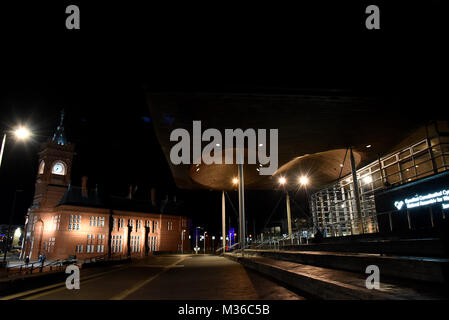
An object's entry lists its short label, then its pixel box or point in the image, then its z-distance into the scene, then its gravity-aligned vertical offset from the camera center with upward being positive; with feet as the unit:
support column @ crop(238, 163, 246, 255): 69.09 +4.98
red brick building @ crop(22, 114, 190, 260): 179.55 +6.78
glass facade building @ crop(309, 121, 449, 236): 46.96 +10.78
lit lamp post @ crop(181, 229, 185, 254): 237.00 -11.60
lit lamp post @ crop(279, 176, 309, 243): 90.52 +15.22
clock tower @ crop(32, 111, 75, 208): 192.65 +41.46
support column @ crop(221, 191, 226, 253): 110.91 +8.83
